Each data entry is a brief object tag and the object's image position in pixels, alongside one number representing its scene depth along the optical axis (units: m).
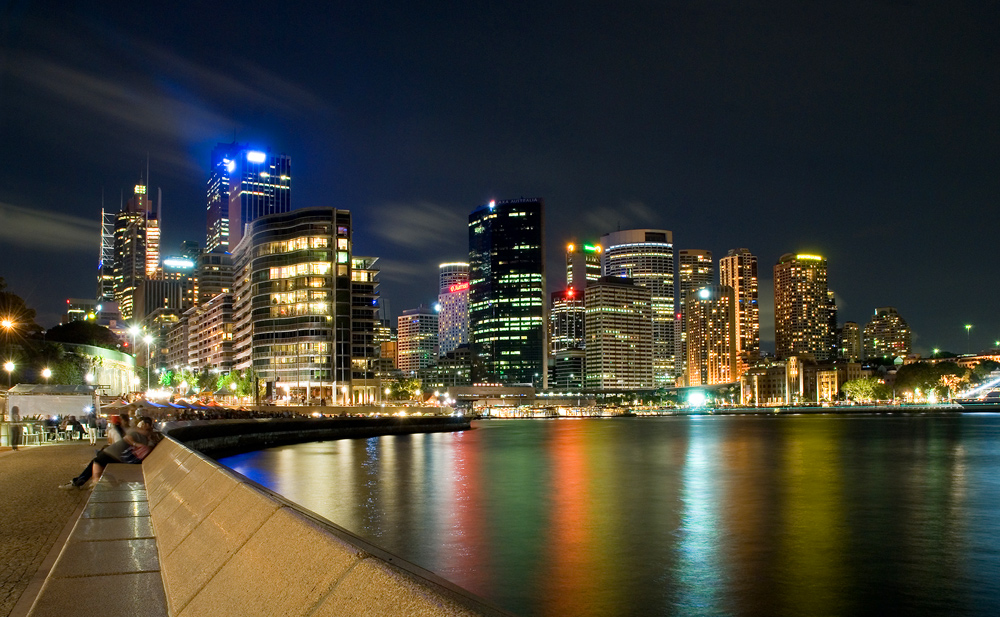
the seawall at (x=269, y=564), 4.43
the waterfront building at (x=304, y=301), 184.38
